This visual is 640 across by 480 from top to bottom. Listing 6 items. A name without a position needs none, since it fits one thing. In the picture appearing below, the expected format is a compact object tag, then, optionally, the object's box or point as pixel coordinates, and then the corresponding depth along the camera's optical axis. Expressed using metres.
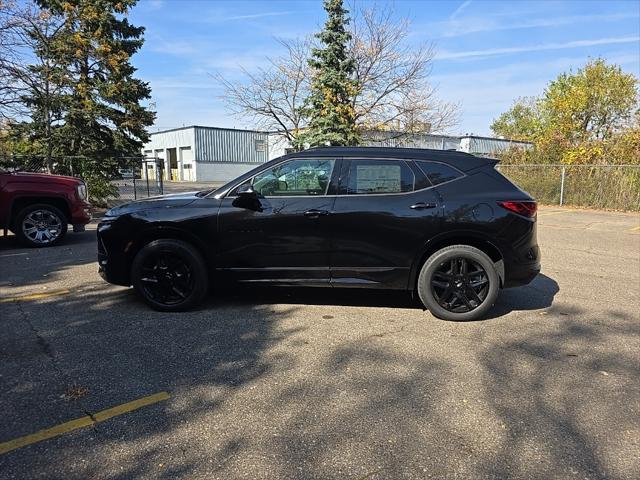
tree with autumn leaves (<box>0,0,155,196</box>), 16.52
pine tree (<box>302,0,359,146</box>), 20.62
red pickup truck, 8.72
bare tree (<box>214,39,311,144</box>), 23.00
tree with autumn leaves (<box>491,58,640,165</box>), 21.22
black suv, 4.94
